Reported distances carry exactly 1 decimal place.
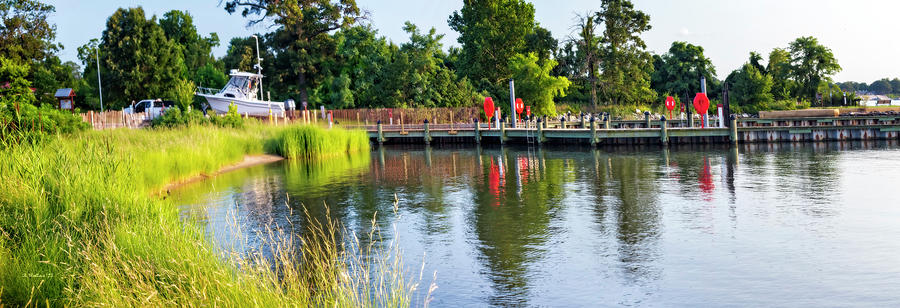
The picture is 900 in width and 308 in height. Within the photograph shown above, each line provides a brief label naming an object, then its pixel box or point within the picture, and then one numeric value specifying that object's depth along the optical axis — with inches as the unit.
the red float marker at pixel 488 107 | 2140.7
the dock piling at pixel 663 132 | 1486.2
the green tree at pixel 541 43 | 2728.8
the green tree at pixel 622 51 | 2620.6
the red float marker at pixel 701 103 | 1604.3
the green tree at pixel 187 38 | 3309.5
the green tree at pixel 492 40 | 2647.6
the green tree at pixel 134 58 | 2536.9
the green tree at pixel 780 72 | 2738.7
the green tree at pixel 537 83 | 2363.4
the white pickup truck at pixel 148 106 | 2211.6
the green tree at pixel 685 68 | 2918.3
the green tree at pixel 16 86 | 1310.3
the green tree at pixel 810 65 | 2645.2
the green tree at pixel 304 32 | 2507.4
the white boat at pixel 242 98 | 2233.0
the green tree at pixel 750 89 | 2679.6
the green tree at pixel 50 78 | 2436.0
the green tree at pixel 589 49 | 2635.3
